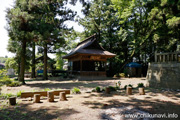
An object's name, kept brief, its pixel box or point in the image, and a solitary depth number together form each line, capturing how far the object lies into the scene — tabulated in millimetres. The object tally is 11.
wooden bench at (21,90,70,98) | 6421
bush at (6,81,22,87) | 10802
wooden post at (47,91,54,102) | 5727
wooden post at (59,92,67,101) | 5984
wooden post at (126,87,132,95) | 7086
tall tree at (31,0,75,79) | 12179
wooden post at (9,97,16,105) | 5223
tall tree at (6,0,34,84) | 11484
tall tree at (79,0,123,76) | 23922
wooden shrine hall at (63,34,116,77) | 16439
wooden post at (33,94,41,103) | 5602
